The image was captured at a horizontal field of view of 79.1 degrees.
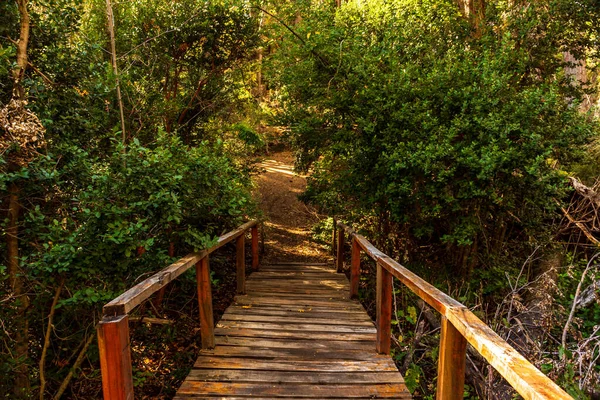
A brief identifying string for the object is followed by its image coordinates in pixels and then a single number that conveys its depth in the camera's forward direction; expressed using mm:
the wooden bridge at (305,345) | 2016
